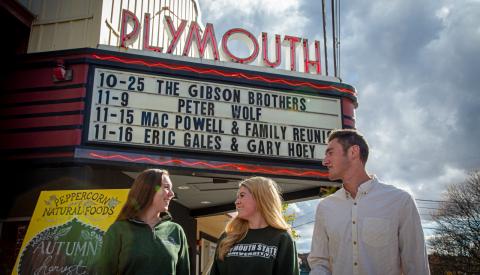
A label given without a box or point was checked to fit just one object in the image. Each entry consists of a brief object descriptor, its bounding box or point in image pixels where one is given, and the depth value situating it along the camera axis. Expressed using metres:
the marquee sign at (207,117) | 7.47
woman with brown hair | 3.39
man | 3.00
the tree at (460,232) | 36.62
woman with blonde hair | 3.51
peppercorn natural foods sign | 5.31
